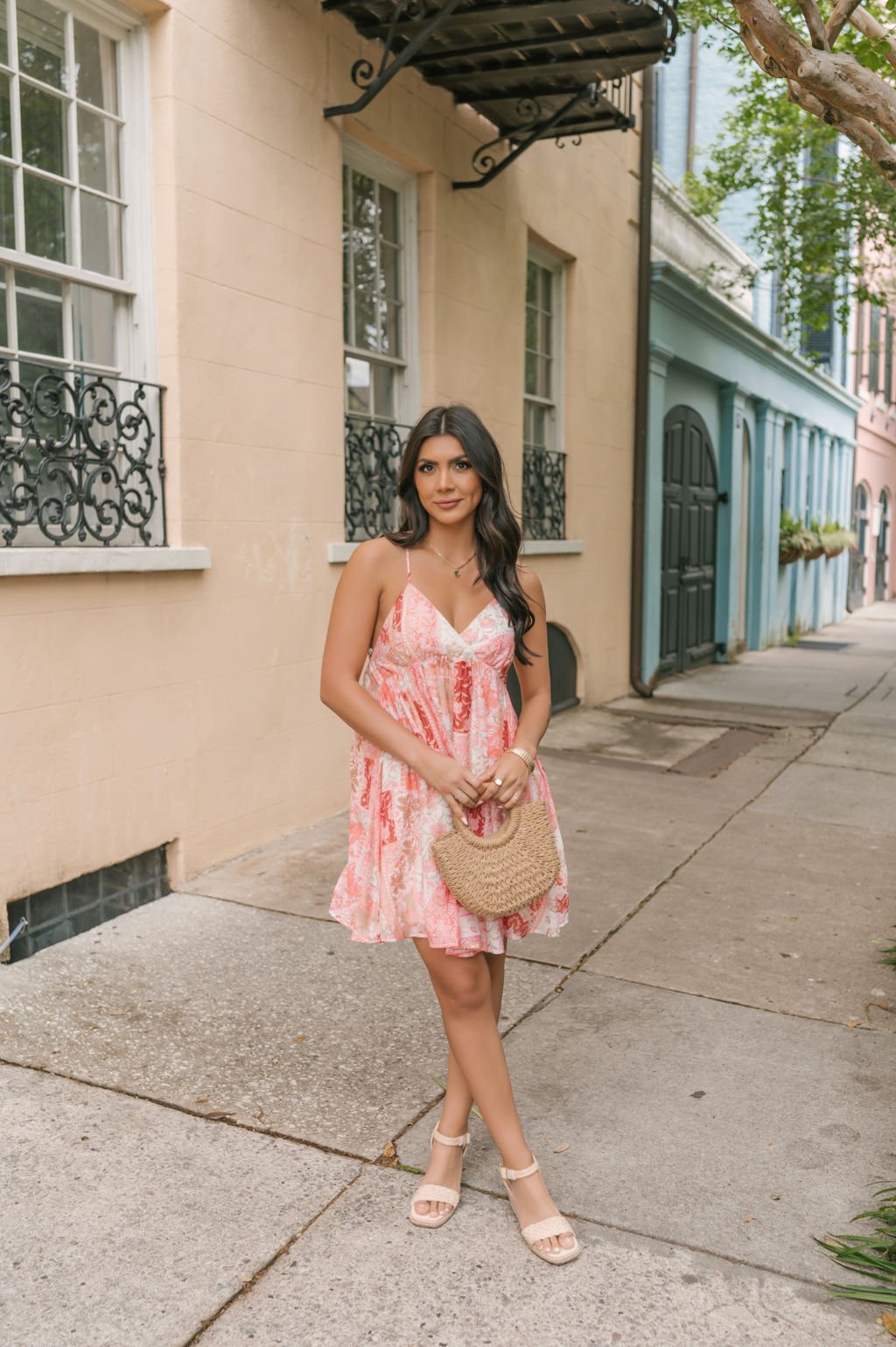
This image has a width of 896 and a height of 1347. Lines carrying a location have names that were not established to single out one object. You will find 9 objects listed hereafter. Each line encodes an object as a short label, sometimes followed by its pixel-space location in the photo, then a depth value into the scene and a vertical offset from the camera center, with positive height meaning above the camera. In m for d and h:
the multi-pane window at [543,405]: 9.08 +1.28
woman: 2.73 -0.39
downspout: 10.52 +1.65
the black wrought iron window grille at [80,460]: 4.35 +0.43
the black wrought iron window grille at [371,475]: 6.52 +0.53
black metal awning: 6.02 +2.86
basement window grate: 4.39 -1.29
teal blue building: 11.70 +1.66
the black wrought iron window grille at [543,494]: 9.01 +0.59
